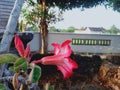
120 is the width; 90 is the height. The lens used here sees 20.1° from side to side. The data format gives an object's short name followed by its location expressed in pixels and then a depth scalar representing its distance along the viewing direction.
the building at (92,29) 40.12
